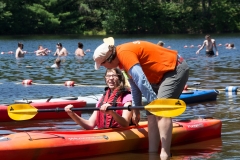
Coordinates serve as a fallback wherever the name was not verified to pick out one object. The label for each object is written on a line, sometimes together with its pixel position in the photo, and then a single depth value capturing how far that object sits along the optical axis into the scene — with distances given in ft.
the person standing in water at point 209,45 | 88.38
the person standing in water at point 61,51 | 90.60
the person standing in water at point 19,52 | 89.35
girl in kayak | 24.52
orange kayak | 23.04
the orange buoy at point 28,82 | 54.68
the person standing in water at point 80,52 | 93.49
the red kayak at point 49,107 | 34.27
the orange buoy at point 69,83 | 52.65
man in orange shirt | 21.65
